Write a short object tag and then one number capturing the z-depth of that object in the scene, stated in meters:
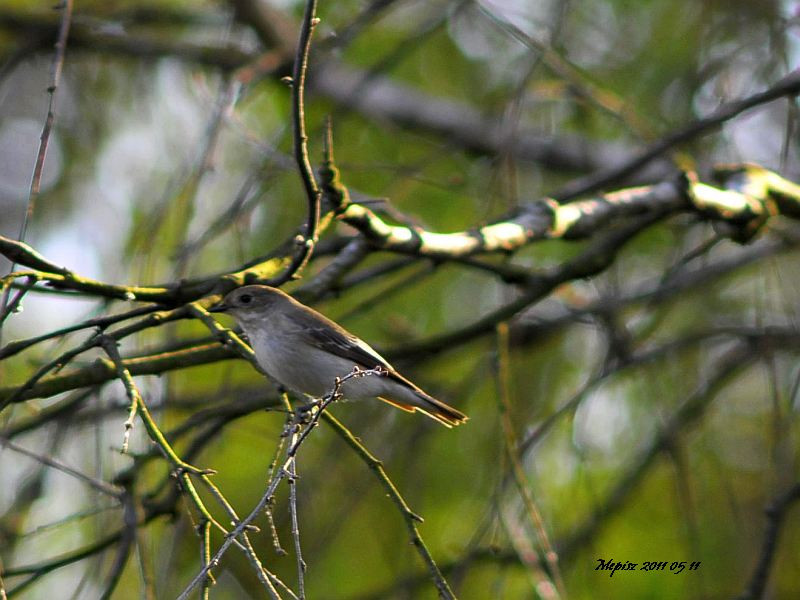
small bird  8.05
